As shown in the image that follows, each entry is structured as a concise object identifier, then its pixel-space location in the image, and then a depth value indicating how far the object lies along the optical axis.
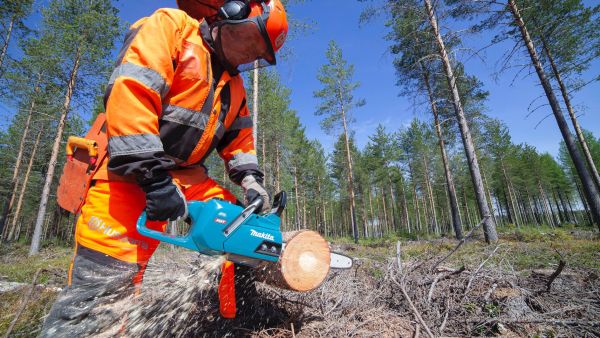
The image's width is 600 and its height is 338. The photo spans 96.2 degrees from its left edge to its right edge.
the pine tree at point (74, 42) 11.66
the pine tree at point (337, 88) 20.91
